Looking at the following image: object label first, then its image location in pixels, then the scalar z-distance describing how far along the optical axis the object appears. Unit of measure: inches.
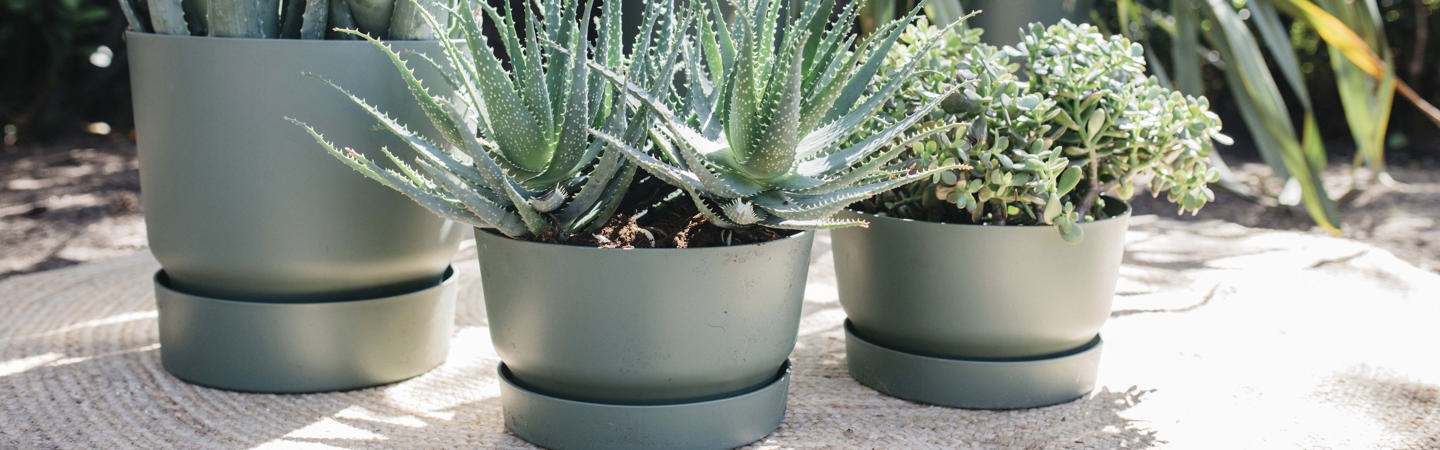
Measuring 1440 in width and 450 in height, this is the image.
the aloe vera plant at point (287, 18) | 50.8
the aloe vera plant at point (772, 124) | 41.4
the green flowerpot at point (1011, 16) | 70.6
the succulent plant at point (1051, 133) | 50.3
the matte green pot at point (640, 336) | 43.8
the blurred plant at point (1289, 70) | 80.4
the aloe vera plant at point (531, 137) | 42.8
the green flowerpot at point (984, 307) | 51.6
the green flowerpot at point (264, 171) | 50.5
